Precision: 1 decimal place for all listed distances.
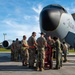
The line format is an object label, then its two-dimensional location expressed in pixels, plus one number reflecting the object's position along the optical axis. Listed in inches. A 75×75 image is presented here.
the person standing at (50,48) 262.2
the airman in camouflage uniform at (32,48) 263.9
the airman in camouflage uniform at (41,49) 247.4
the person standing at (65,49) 369.4
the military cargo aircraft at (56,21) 355.8
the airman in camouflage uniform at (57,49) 262.9
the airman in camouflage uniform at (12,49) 391.8
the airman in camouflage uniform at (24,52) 284.3
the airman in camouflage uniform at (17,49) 376.4
